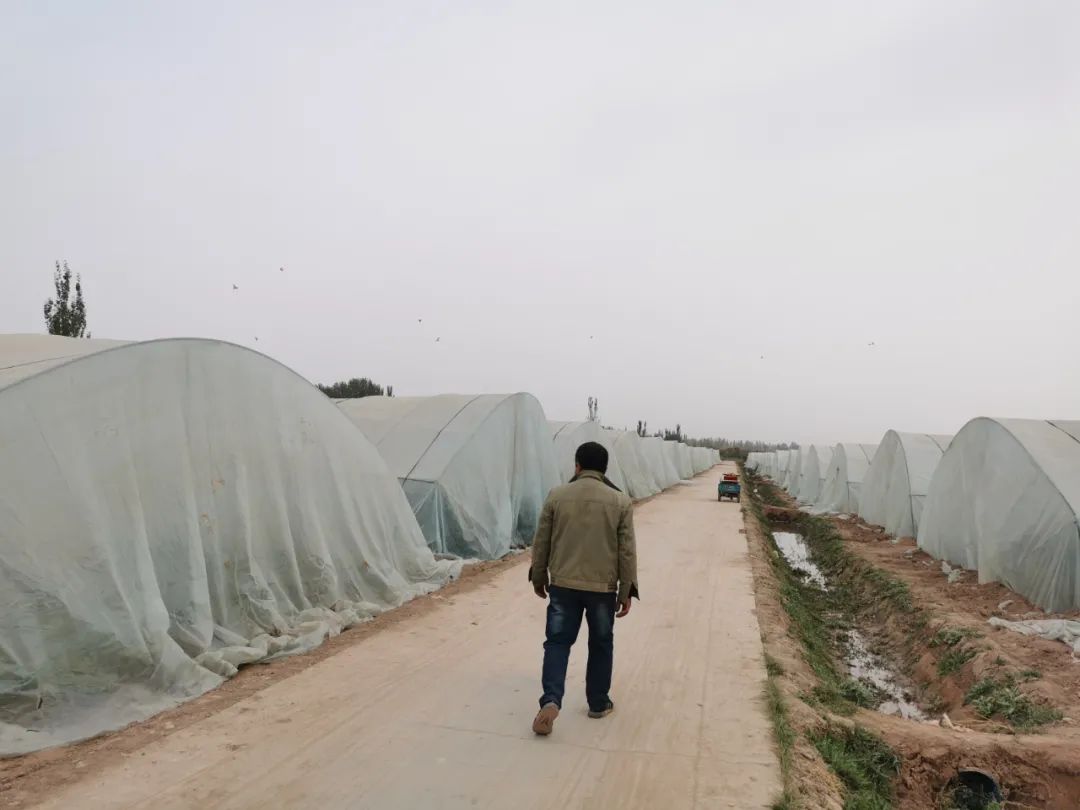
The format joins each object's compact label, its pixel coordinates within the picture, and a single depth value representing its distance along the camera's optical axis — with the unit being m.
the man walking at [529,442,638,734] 4.80
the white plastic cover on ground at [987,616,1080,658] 7.85
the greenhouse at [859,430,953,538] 17.80
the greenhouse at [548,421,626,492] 22.00
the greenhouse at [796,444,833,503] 33.00
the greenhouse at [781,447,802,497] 41.31
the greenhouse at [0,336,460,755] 4.93
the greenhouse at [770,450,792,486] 52.75
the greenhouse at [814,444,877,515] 25.41
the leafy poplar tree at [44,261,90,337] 21.94
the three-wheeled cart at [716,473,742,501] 28.89
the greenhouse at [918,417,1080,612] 9.41
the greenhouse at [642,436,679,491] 36.51
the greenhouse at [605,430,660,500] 29.31
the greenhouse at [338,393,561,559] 12.66
